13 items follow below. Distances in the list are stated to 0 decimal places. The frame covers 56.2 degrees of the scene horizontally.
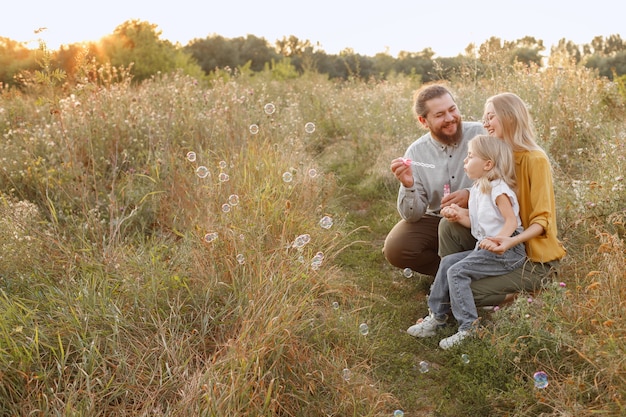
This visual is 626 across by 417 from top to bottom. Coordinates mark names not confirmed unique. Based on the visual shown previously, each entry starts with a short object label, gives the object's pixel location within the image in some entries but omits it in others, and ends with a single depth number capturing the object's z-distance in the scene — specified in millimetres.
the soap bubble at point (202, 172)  4121
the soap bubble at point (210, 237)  3207
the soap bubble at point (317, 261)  3156
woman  3232
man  3955
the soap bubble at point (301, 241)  3185
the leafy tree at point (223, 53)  22719
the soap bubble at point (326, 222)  3628
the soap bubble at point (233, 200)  3730
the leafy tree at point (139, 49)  14547
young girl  3275
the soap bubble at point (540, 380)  2420
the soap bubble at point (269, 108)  4777
